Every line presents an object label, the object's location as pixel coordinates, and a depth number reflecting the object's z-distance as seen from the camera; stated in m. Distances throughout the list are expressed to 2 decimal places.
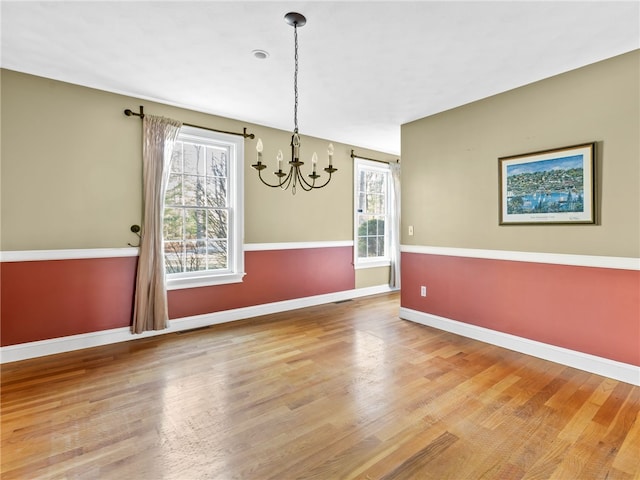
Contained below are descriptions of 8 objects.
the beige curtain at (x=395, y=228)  6.02
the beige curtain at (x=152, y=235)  3.49
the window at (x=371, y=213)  5.66
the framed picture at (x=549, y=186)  2.77
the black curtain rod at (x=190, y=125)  3.48
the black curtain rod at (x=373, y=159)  5.47
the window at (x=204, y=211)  3.88
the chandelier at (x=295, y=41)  2.18
